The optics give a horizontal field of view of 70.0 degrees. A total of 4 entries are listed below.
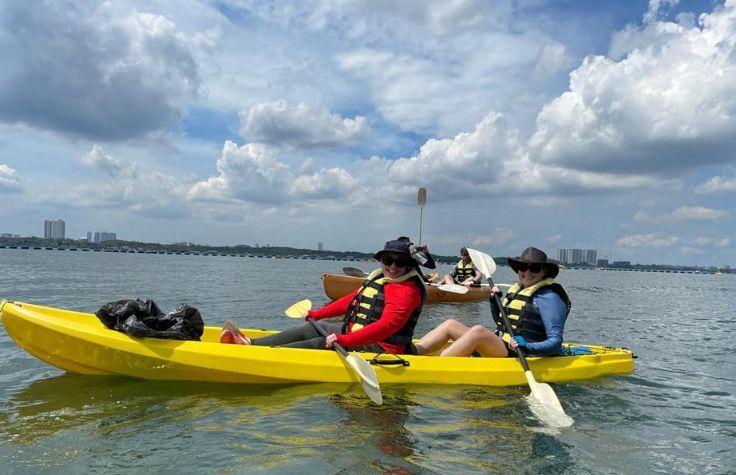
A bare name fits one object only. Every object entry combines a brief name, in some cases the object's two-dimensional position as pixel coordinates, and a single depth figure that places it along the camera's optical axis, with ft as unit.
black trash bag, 18.72
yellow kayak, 18.76
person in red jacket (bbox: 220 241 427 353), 19.60
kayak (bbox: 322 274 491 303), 53.52
